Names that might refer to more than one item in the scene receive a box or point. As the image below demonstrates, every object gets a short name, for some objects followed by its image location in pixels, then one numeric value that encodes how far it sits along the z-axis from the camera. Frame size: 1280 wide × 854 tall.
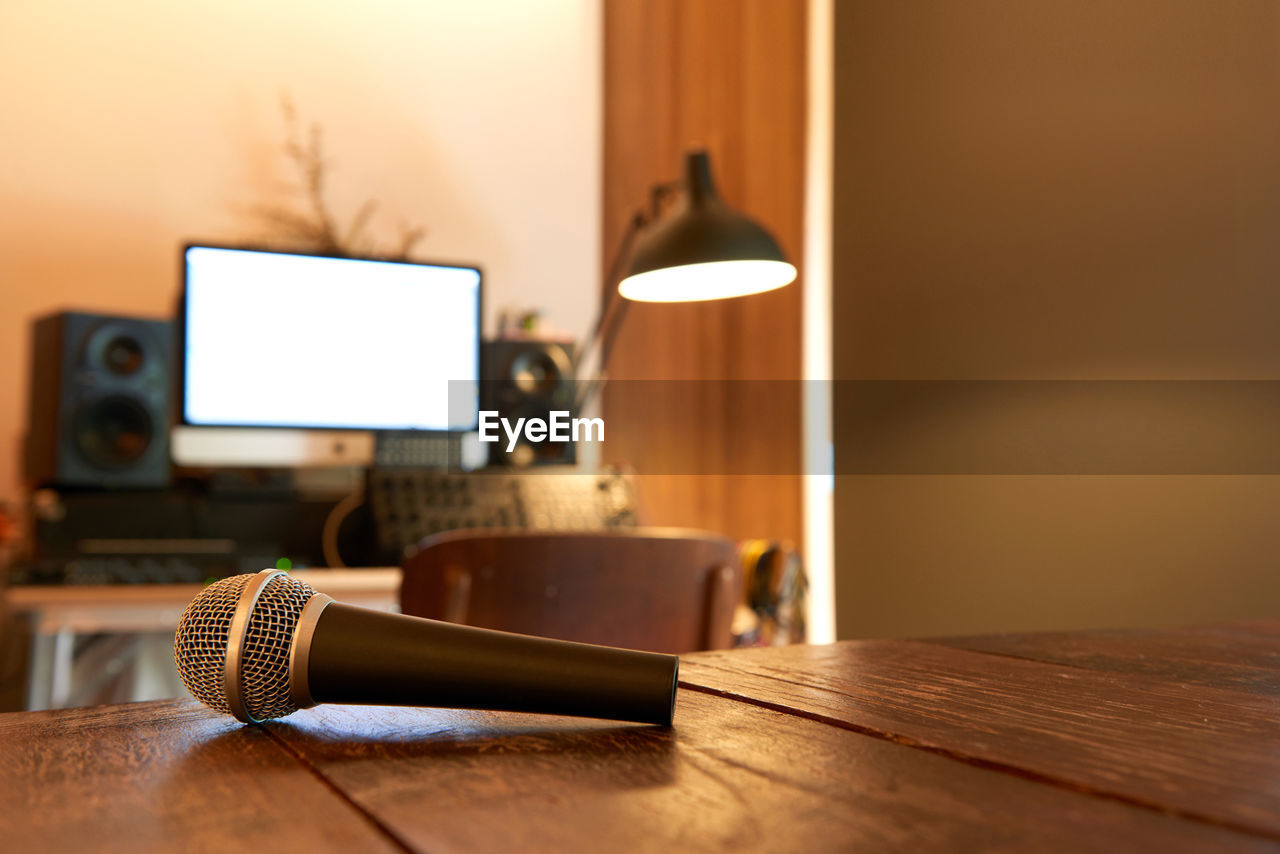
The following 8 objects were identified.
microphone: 0.35
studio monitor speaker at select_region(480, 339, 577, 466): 2.11
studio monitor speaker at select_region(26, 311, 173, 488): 1.71
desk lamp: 1.61
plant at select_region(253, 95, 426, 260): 2.23
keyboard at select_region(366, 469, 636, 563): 1.81
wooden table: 0.23
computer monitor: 1.82
